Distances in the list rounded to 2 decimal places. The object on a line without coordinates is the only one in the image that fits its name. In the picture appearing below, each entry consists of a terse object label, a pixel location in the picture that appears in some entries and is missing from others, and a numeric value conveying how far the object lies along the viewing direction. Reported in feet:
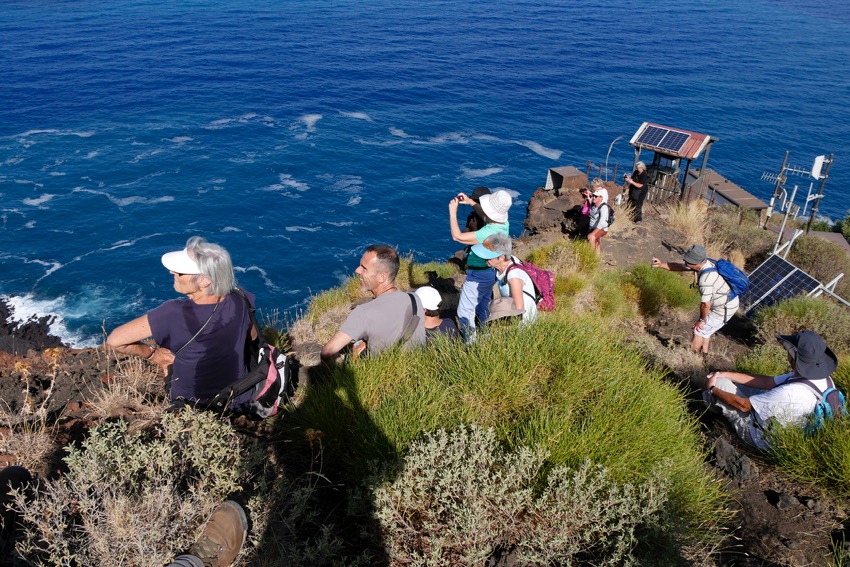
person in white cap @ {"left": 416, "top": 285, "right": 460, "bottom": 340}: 19.60
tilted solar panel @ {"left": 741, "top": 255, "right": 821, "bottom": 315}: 38.73
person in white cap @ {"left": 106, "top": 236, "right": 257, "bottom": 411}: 13.57
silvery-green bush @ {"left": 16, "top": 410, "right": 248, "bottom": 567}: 10.36
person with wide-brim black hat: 17.69
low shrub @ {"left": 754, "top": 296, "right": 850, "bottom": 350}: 31.99
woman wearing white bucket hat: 22.61
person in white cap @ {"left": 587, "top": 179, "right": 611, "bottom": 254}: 42.09
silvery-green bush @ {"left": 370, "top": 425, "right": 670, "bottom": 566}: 11.73
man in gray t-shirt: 16.37
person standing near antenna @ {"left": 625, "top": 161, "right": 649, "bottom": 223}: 52.31
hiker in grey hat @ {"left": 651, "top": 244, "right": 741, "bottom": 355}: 27.96
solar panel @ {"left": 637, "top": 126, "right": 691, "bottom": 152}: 59.98
